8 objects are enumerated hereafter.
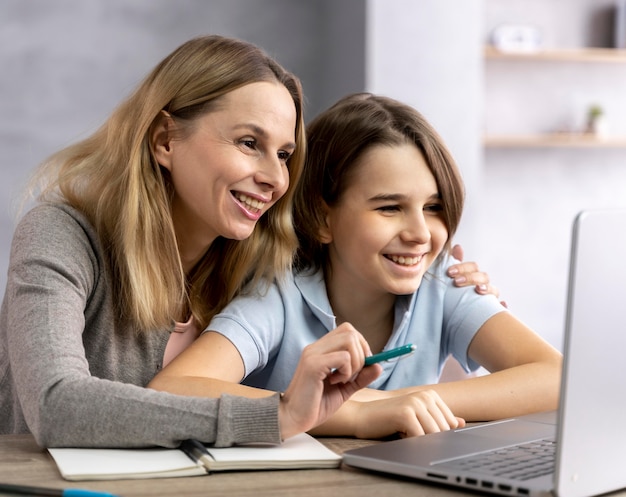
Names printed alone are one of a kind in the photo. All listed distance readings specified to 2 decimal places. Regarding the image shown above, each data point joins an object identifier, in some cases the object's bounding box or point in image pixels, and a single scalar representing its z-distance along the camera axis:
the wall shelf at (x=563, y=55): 4.60
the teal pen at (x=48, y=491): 1.60
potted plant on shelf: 4.82
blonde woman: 2.01
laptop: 1.58
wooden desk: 1.65
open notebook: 1.68
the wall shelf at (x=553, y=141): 4.60
